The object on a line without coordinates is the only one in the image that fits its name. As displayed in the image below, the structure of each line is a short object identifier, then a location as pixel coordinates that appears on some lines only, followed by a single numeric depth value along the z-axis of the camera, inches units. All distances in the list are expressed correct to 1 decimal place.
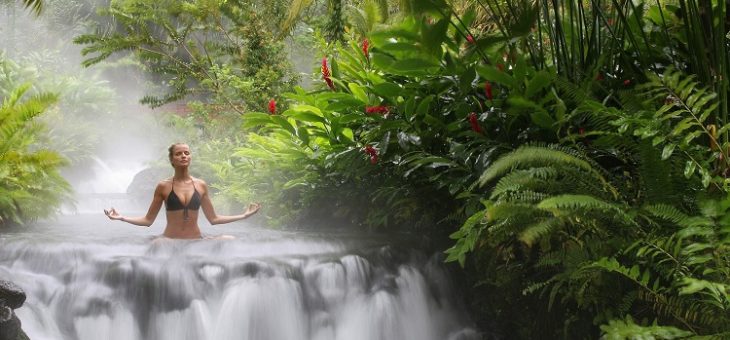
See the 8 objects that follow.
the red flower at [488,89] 135.5
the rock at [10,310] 116.0
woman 183.3
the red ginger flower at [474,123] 133.2
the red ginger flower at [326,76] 175.2
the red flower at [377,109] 154.0
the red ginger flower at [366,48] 193.3
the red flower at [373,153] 160.2
